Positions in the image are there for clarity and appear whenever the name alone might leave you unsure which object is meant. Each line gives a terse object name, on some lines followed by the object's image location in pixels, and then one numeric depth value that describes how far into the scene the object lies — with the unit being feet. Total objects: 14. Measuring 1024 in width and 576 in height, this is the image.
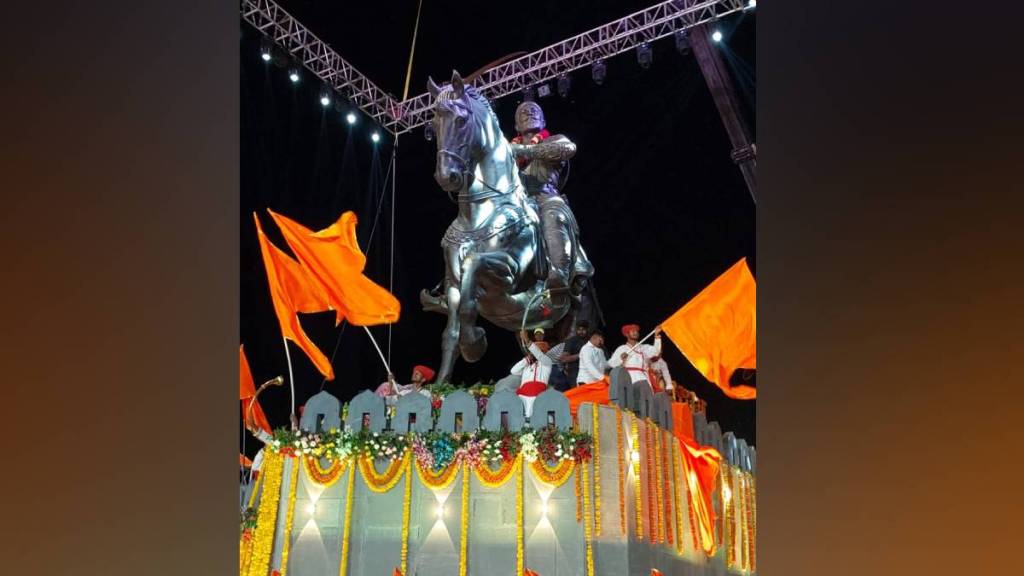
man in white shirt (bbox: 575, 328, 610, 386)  38.40
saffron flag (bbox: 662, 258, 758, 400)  44.50
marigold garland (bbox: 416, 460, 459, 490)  32.58
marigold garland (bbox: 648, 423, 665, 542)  34.55
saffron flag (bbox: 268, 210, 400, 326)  41.52
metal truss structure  49.65
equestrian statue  34.78
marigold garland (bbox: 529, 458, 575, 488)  31.73
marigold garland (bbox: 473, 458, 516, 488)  32.24
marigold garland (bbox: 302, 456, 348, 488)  33.65
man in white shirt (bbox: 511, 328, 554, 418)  38.47
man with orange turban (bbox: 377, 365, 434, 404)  37.14
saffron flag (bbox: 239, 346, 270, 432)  43.52
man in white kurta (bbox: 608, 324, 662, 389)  41.09
